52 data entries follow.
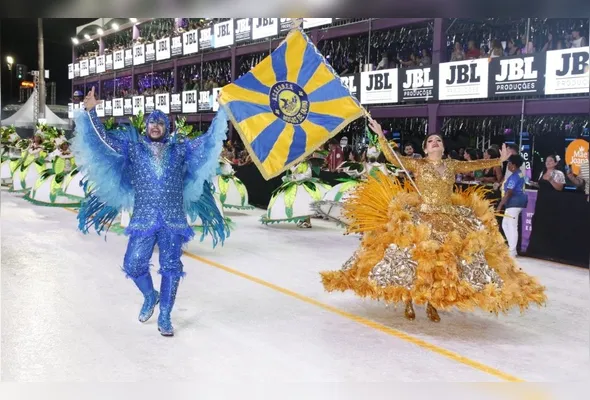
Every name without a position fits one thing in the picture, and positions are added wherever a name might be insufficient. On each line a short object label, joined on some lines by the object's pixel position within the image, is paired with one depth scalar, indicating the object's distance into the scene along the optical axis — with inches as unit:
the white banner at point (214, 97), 815.2
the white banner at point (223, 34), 826.8
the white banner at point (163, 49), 940.6
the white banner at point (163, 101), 932.0
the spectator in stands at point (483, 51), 524.1
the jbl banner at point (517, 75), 475.5
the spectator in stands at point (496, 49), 510.9
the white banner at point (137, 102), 970.1
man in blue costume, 210.4
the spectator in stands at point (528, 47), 491.2
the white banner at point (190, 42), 888.9
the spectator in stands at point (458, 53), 542.0
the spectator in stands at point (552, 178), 369.1
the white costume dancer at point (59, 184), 558.6
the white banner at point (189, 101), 867.4
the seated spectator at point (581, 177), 378.9
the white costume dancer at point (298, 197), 470.9
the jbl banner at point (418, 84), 562.3
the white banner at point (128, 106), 991.2
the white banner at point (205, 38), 866.1
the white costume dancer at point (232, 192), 538.6
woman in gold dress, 203.6
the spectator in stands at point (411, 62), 593.3
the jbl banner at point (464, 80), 517.3
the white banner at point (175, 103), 902.4
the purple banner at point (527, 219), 372.2
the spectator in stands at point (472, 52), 530.0
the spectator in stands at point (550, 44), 480.3
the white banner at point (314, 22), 686.5
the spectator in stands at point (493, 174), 417.9
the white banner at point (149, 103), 975.6
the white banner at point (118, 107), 1011.3
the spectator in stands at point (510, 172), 358.3
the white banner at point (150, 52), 963.3
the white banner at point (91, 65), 1069.8
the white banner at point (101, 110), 1083.3
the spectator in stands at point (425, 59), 584.4
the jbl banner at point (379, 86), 601.3
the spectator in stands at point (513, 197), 360.2
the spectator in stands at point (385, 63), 614.9
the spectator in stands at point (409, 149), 438.3
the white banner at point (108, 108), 1043.4
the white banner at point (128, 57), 1005.2
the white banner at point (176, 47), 916.0
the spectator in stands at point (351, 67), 691.3
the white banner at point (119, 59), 1023.0
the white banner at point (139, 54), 979.3
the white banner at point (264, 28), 740.0
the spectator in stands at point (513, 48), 507.8
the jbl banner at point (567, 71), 448.5
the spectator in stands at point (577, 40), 453.7
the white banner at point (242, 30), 796.0
